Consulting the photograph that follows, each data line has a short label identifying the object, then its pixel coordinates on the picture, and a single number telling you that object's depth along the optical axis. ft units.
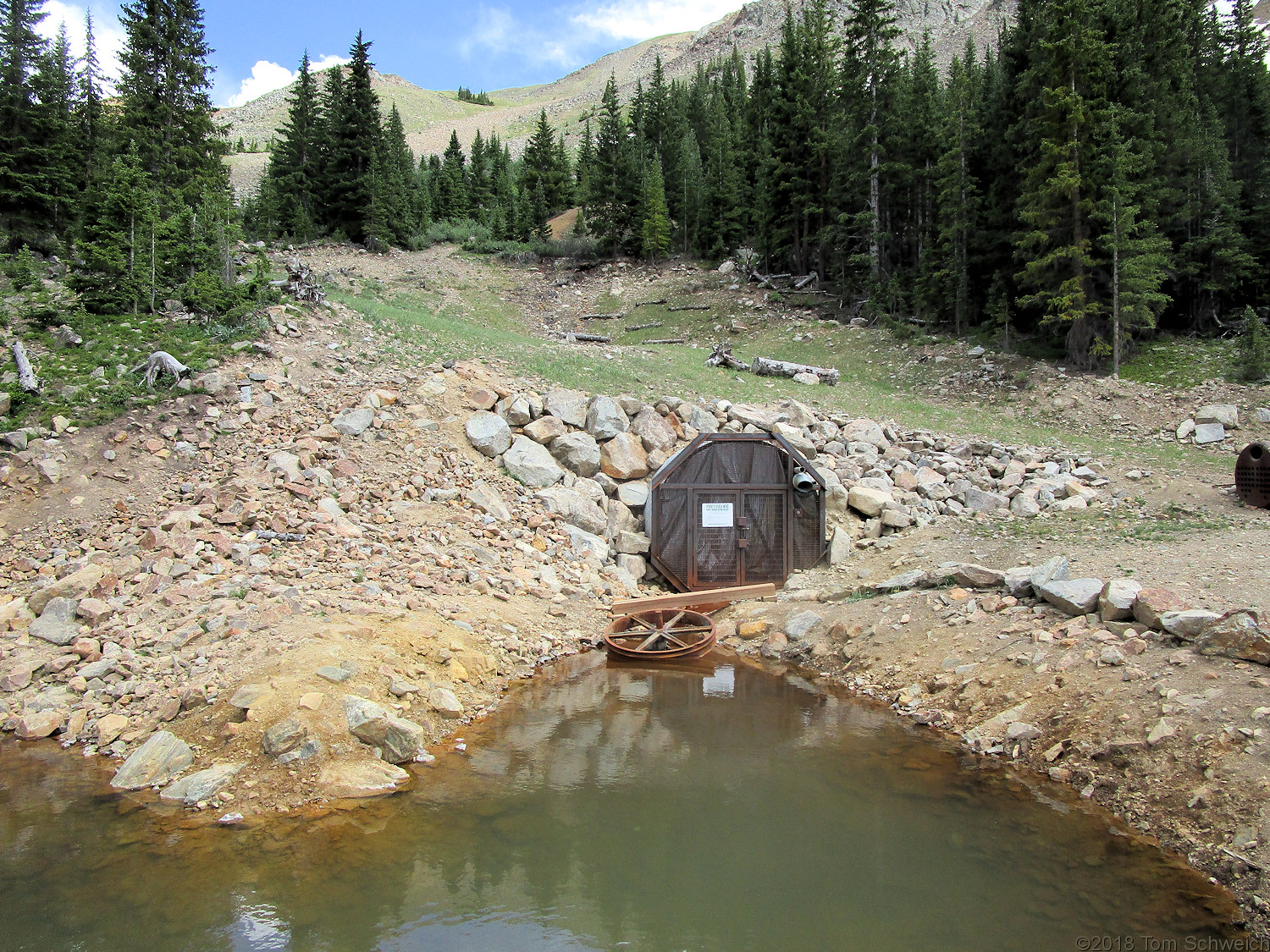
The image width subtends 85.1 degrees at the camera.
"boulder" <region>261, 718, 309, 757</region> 22.66
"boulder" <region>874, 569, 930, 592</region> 37.55
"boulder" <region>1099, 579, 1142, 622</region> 27.66
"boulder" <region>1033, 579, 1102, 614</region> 28.99
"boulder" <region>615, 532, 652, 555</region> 46.96
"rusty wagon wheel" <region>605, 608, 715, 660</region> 36.04
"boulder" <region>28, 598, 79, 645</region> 28.30
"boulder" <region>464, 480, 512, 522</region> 43.37
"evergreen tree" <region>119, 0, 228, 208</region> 84.69
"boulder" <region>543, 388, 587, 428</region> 52.13
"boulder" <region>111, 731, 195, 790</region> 21.98
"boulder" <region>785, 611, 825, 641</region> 37.45
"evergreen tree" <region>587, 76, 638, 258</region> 157.07
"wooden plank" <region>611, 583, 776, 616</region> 39.96
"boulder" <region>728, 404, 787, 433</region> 56.75
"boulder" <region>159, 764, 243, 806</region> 21.09
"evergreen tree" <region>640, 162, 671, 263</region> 149.89
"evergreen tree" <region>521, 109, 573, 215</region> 202.80
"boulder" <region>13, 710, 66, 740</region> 24.82
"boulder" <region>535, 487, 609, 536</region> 46.16
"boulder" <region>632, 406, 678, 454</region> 53.26
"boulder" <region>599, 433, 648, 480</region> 50.72
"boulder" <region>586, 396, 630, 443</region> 52.01
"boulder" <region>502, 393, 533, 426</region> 50.83
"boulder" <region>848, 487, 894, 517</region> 49.98
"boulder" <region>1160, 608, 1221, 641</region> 24.90
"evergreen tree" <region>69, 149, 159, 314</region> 50.31
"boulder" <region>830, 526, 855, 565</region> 46.93
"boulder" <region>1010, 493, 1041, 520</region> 48.99
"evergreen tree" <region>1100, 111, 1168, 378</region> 72.59
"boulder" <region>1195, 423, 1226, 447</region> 62.34
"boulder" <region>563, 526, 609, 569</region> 44.19
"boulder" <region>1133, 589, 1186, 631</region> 26.45
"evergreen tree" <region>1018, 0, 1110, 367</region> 74.59
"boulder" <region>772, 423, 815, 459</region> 54.19
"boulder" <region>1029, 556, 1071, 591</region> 31.48
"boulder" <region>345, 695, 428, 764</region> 23.91
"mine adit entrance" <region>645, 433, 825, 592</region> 46.85
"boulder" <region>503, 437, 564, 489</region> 47.50
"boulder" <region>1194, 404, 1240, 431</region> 63.72
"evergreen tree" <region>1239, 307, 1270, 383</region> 67.92
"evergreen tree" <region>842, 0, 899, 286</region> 109.29
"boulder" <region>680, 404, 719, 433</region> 55.98
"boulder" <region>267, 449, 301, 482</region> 39.42
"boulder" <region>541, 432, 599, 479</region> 49.60
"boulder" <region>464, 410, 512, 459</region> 48.08
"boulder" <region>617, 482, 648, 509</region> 49.49
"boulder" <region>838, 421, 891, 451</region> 58.08
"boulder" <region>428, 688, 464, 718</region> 27.27
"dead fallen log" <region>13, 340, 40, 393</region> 40.19
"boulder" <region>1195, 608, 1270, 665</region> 23.16
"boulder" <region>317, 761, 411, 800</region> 21.84
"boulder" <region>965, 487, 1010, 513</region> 50.80
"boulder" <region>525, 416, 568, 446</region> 50.42
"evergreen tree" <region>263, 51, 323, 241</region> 142.61
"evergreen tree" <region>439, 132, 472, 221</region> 207.63
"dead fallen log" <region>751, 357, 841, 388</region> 76.43
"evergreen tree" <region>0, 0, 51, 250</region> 81.71
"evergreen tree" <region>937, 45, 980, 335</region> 92.93
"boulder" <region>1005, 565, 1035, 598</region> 32.45
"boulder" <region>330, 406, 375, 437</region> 44.45
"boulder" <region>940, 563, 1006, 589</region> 34.19
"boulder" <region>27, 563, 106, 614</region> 29.94
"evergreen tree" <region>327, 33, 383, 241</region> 143.33
